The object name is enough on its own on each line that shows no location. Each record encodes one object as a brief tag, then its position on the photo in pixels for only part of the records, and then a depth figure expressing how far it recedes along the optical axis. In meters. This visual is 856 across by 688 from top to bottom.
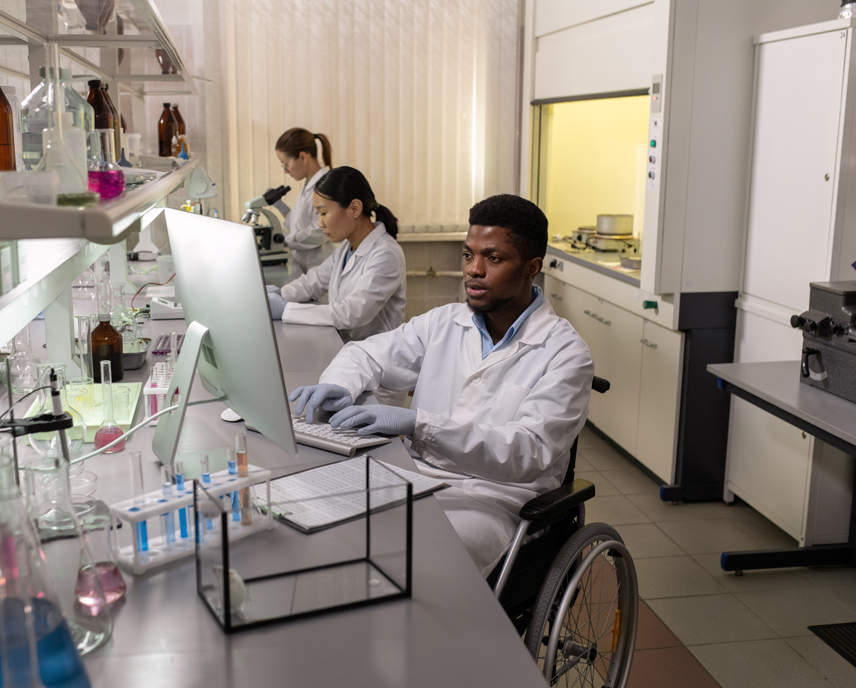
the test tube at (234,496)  1.21
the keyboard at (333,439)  1.67
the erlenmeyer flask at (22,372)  1.80
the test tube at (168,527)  1.19
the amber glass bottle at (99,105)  2.11
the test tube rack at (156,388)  1.92
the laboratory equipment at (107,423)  1.66
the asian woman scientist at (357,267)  3.15
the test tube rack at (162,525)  1.13
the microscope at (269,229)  4.28
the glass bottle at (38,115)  1.45
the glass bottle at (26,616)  0.77
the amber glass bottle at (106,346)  2.16
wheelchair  1.46
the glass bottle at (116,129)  2.24
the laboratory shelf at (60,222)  0.79
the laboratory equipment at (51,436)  1.52
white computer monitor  1.15
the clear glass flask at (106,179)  1.24
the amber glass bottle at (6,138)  1.38
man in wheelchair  1.68
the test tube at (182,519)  1.20
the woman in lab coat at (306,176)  4.46
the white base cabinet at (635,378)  3.26
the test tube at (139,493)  1.15
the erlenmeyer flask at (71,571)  0.98
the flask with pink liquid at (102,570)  0.99
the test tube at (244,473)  1.23
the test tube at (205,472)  1.18
